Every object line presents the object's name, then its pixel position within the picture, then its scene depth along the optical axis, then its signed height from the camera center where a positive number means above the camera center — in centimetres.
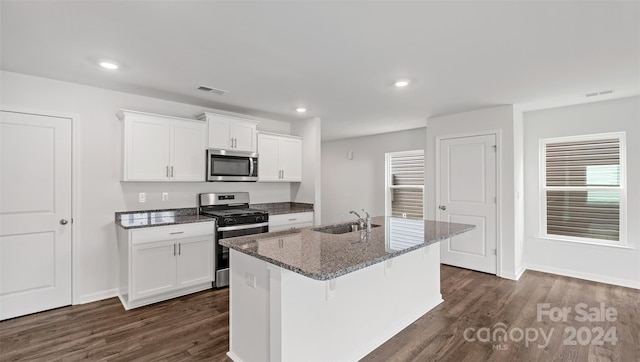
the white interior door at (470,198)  423 -24
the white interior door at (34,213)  286 -31
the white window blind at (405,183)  595 -4
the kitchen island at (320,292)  179 -77
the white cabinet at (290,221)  421 -57
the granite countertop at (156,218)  323 -43
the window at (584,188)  390 -10
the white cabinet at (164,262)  307 -86
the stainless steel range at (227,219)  365 -47
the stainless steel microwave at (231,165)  387 +21
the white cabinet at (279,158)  444 +36
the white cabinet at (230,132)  388 +65
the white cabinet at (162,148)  329 +39
